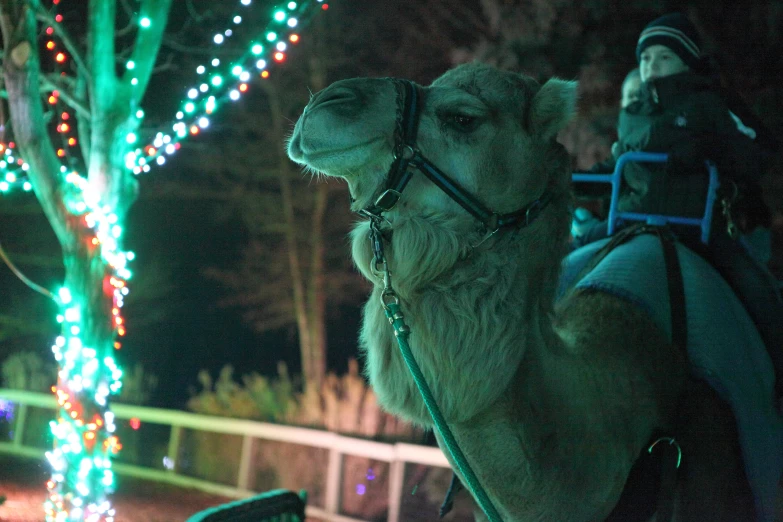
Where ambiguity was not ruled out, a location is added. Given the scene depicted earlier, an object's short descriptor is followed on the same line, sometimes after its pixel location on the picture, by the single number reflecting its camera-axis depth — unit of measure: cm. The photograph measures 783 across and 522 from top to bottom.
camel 234
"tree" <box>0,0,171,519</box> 535
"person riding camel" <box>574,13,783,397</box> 365
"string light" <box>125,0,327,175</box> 509
